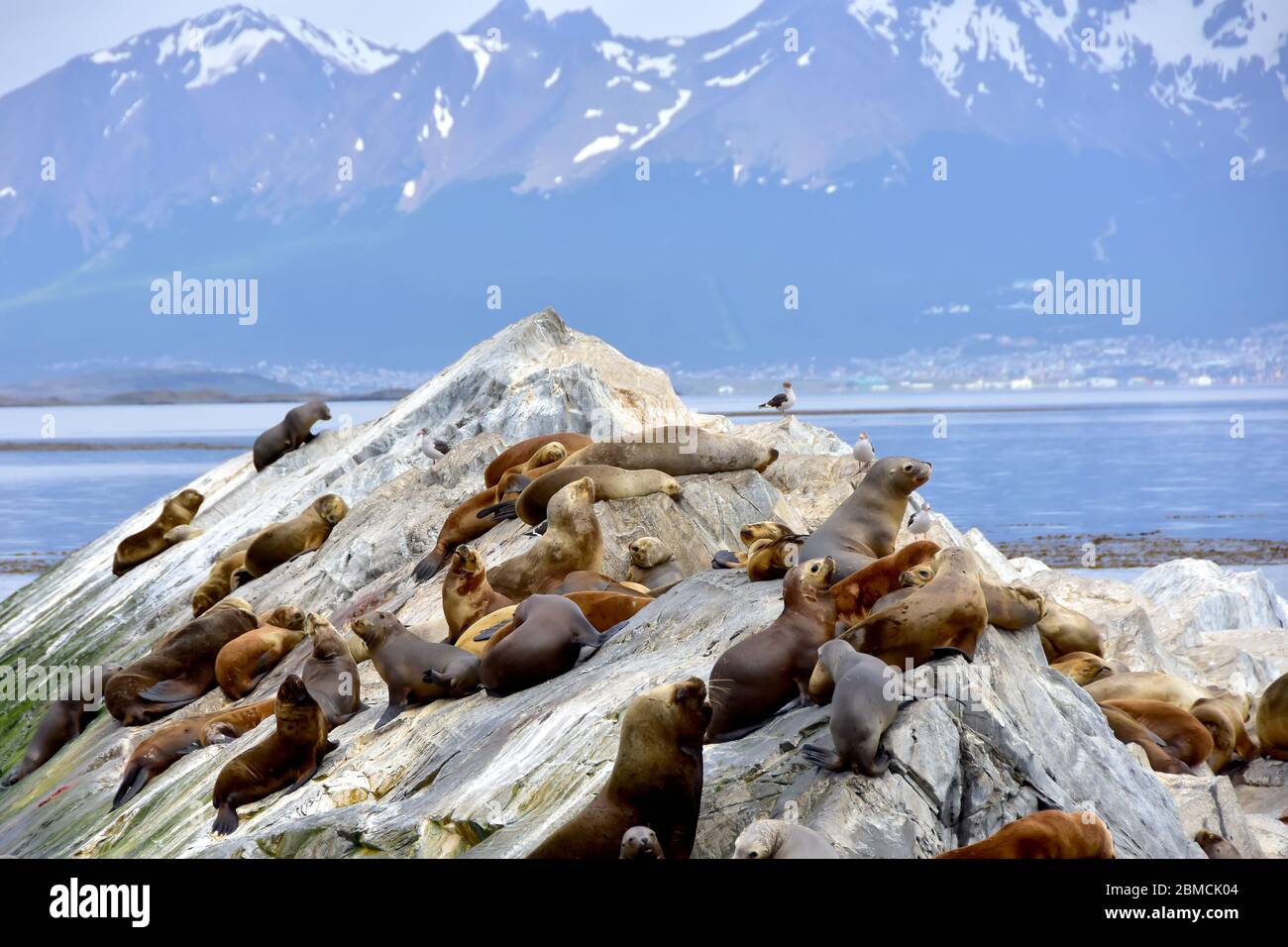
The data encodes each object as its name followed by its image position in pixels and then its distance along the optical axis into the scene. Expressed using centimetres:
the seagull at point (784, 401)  1559
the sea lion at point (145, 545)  1452
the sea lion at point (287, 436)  1583
